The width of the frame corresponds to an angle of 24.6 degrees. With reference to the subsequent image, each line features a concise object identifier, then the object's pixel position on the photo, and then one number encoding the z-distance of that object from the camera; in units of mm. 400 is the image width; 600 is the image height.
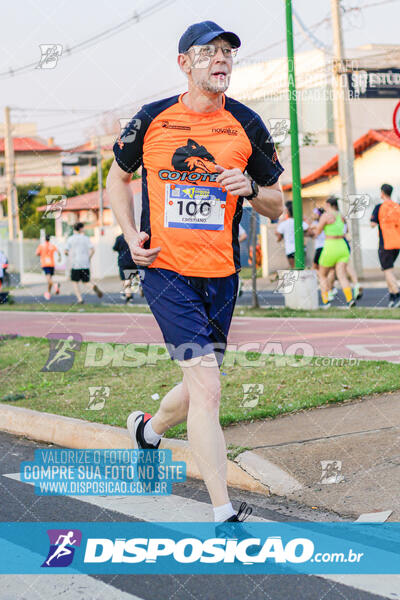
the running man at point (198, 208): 3990
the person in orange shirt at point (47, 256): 25641
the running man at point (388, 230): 14289
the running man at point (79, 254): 20344
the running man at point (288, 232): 18031
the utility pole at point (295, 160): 15914
